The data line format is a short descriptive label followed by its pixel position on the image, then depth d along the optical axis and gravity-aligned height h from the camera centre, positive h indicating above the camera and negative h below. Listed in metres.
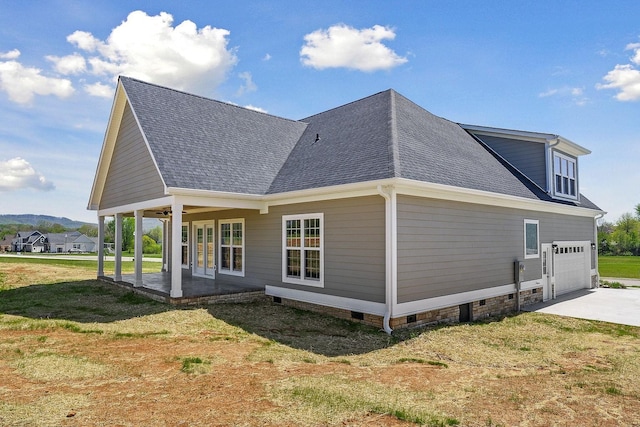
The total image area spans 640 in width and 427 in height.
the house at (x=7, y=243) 99.21 -3.88
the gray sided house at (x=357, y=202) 9.30 +0.76
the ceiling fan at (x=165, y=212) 15.32 +0.67
